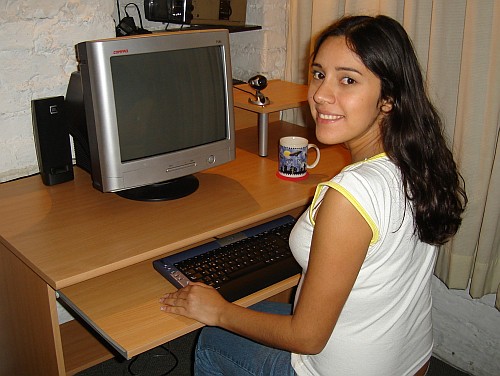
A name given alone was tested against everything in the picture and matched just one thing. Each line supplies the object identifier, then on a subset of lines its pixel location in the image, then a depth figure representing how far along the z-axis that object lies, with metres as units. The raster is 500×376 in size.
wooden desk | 1.33
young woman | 1.09
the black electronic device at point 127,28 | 2.07
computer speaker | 1.68
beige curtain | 1.79
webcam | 2.03
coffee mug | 1.79
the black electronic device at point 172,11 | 2.12
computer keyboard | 1.43
